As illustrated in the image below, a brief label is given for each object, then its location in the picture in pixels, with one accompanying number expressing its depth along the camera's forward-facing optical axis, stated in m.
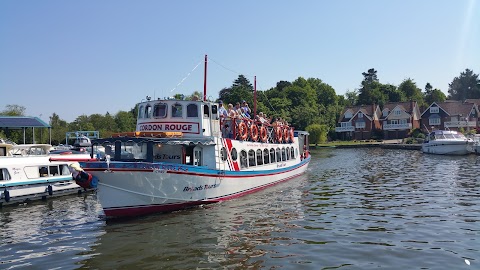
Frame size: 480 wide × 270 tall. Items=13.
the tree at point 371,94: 123.50
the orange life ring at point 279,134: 28.88
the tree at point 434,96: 128.12
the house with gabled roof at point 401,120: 97.06
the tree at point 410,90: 130.00
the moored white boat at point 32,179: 22.20
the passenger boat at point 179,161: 16.58
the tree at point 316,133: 90.31
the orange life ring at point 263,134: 25.70
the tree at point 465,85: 153.71
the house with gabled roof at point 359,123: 102.44
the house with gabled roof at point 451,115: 88.88
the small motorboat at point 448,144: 51.81
